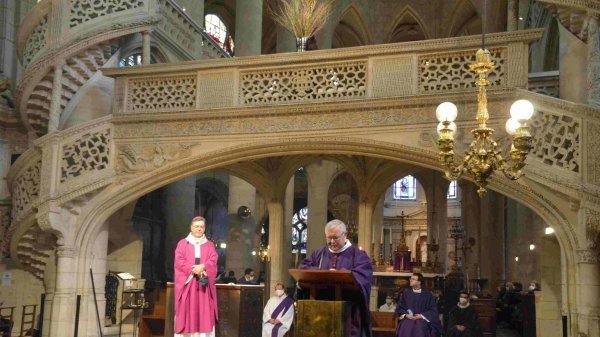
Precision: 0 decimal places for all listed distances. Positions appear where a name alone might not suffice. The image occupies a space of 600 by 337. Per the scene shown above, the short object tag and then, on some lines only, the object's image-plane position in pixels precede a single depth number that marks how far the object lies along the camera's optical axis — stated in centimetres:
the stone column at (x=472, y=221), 2183
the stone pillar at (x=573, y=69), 1101
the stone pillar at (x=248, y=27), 1756
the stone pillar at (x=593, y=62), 969
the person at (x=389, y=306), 1395
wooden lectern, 550
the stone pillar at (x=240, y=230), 1722
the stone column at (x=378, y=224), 2458
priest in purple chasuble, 573
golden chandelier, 779
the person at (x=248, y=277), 1402
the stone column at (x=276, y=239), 1571
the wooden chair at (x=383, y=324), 1253
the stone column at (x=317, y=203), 1964
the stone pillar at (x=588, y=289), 947
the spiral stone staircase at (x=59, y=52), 1286
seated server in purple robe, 982
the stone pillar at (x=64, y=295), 1202
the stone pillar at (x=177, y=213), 1739
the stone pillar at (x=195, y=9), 1859
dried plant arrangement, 1322
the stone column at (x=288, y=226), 1854
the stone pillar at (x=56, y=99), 1262
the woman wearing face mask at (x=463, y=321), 1134
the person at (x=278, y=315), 1146
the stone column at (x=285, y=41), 1981
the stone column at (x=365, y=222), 1575
